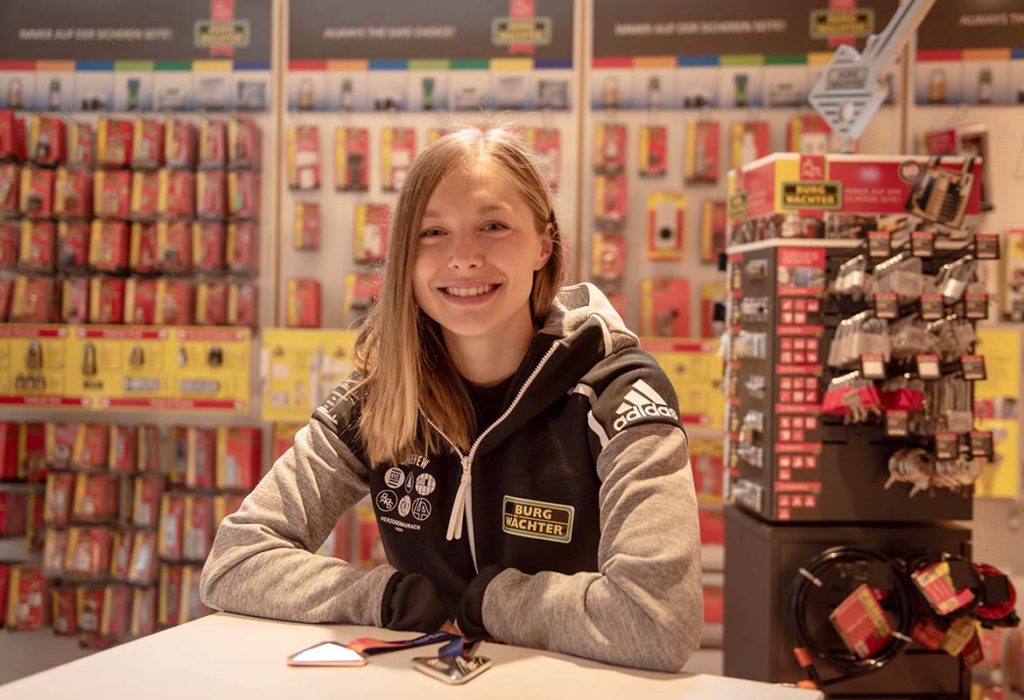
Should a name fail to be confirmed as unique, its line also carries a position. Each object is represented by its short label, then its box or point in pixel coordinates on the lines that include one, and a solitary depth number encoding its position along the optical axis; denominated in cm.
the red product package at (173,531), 456
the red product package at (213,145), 457
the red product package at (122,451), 465
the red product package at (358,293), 452
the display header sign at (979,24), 432
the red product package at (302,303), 454
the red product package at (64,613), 466
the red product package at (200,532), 453
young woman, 146
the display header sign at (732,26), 441
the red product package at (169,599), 456
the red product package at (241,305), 461
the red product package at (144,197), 459
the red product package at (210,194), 455
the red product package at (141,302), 462
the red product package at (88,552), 460
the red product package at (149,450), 466
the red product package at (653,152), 444
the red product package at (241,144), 457
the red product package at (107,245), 460
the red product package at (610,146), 442
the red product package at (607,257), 443
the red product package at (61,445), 470
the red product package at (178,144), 457
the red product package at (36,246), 466
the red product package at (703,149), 439
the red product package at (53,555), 463
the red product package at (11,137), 468
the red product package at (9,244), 470
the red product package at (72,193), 463
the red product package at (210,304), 460
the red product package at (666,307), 442
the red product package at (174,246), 455
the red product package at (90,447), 464
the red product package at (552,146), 444
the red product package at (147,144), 459
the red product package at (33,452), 477
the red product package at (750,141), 436
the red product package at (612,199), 443
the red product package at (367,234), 450
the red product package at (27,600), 467
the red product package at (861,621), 298
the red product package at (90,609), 462
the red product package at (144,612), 459
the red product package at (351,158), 457
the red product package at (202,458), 459
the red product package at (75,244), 465
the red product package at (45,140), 467
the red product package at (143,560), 457
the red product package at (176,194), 454
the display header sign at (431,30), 454
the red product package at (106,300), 463
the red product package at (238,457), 455
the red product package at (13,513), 473
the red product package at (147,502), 461
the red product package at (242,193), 457
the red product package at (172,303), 459
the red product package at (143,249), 462
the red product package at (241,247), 457
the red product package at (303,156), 458
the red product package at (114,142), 461
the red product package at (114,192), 459
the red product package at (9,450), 474
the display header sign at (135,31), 471
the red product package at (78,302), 466
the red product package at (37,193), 464
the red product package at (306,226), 457
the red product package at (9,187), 468
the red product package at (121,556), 460
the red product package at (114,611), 460
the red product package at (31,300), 468
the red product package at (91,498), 461
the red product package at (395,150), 454
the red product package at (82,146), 466
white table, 115
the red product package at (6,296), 468
